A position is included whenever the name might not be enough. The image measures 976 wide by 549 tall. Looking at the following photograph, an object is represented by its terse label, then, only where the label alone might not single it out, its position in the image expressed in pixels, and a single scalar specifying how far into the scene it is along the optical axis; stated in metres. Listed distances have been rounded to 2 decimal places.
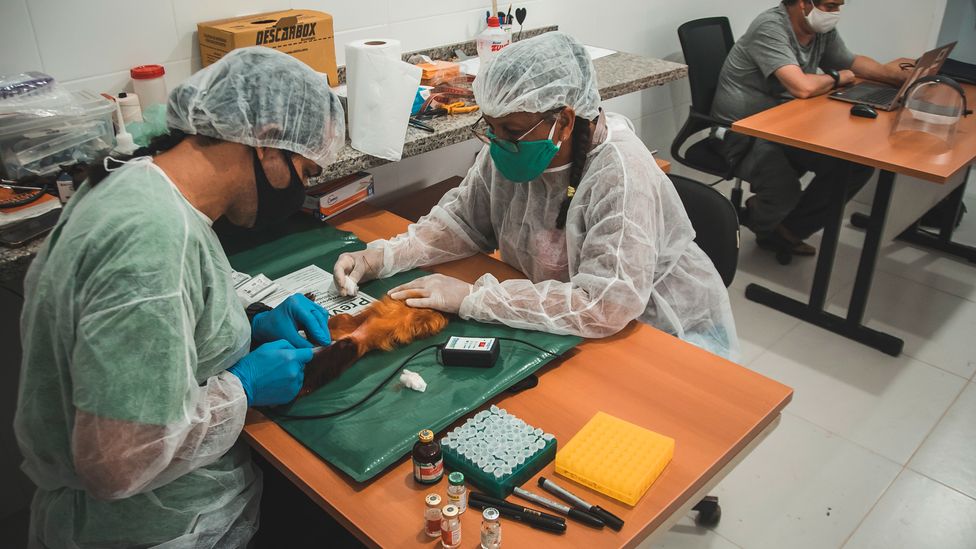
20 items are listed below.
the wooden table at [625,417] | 1.14
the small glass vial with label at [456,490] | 1.12
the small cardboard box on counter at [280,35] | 2.04
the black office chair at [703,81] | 3.55
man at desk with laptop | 3.41
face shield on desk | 2.90
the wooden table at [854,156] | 2.68
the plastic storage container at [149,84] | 2.00
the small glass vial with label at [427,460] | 1.18
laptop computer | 3.14
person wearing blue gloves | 1.04
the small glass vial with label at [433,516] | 1.09
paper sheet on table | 1.68
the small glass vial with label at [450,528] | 1.06
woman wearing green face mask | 1.59
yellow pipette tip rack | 1.18
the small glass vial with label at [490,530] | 1.06
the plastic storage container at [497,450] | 1.18
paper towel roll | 2.06
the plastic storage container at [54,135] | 1.72
